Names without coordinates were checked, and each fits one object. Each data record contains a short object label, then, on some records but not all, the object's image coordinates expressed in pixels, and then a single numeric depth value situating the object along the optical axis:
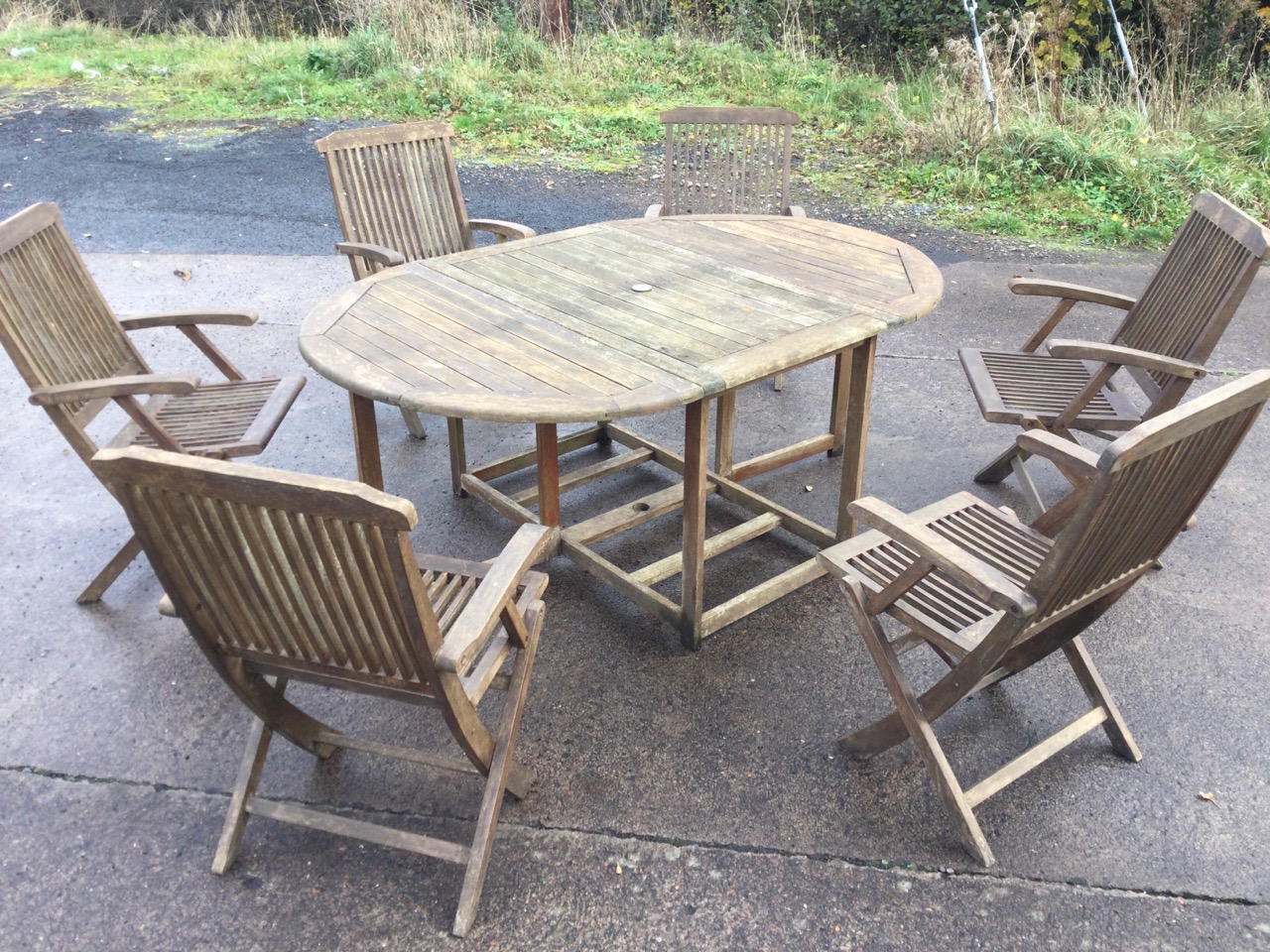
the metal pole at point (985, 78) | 6.93
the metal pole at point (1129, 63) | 7.20
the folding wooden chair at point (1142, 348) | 2.95
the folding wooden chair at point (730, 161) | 4.32
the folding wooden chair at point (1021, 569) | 1.83
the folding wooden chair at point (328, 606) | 1.64
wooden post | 9.95
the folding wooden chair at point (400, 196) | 3.81
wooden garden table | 2.41
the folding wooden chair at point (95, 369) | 2.73
